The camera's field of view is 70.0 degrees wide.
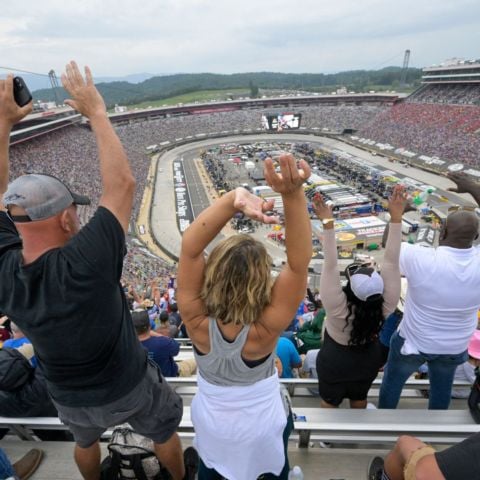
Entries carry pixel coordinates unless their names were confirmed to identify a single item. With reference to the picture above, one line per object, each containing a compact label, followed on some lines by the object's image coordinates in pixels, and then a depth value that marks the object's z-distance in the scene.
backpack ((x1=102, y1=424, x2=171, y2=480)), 1.94
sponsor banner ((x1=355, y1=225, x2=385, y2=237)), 23.17
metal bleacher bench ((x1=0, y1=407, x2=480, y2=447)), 2.03
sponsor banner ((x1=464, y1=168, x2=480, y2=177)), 31.98
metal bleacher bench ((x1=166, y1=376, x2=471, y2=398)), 2.80
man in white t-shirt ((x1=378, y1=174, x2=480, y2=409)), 2.13
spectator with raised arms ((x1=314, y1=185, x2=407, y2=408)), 2.16
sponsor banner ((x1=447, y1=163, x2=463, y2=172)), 34.83
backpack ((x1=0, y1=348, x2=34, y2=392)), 2.27
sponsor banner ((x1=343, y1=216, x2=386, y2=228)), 23.86
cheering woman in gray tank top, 1.41
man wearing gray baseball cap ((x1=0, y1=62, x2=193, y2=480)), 1.27
